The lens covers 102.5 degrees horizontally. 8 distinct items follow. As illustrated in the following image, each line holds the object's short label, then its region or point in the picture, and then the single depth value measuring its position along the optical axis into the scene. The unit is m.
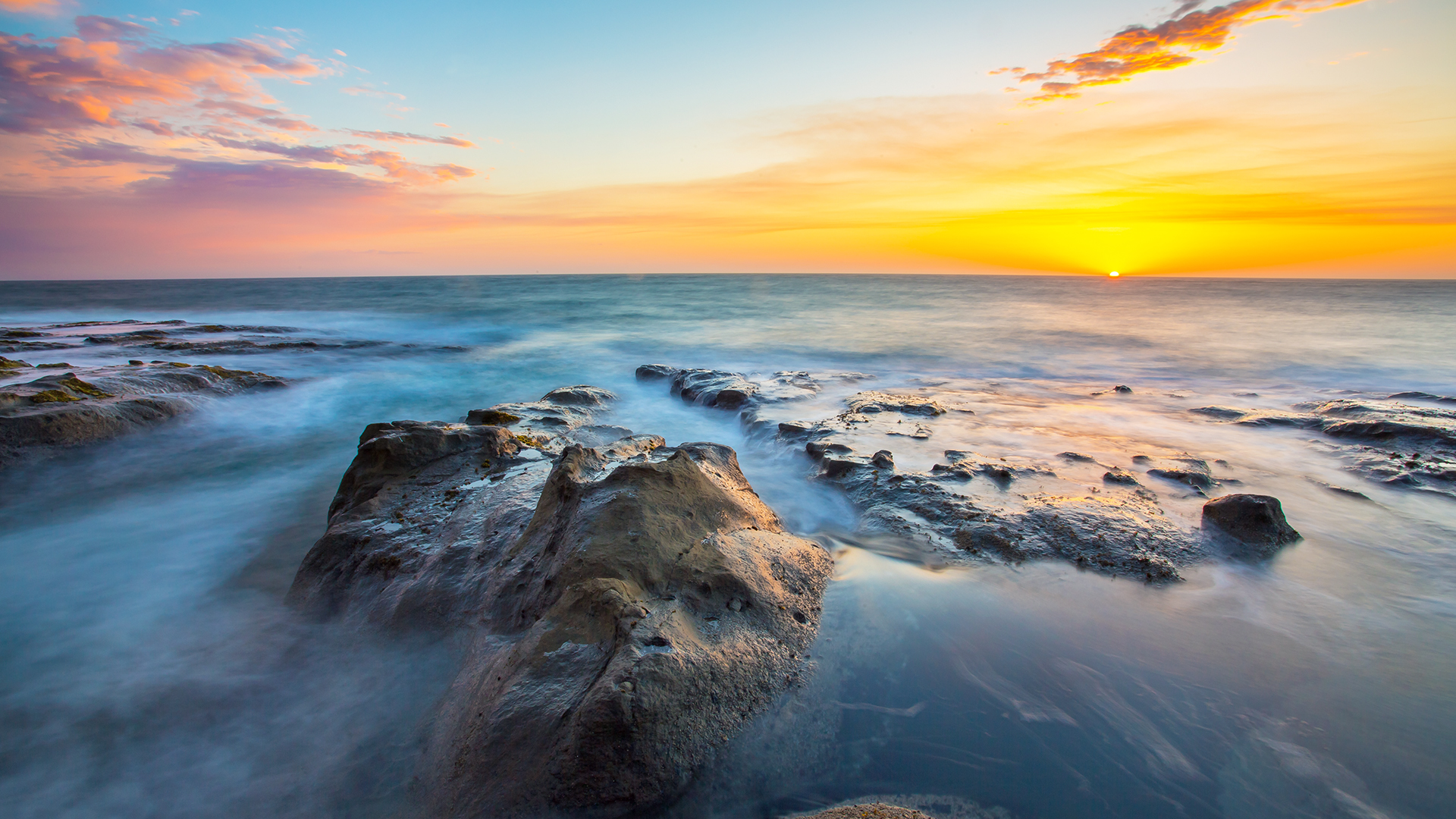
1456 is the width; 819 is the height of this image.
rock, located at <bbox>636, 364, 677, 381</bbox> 12.18
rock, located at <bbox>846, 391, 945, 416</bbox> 8.18
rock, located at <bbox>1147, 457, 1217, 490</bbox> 5.32
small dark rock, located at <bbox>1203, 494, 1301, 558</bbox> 4.18
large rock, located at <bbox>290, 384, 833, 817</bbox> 2.07
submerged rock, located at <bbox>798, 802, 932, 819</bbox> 2.01
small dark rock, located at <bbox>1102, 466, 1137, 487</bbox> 5.27
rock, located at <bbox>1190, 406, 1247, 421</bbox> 8.33
